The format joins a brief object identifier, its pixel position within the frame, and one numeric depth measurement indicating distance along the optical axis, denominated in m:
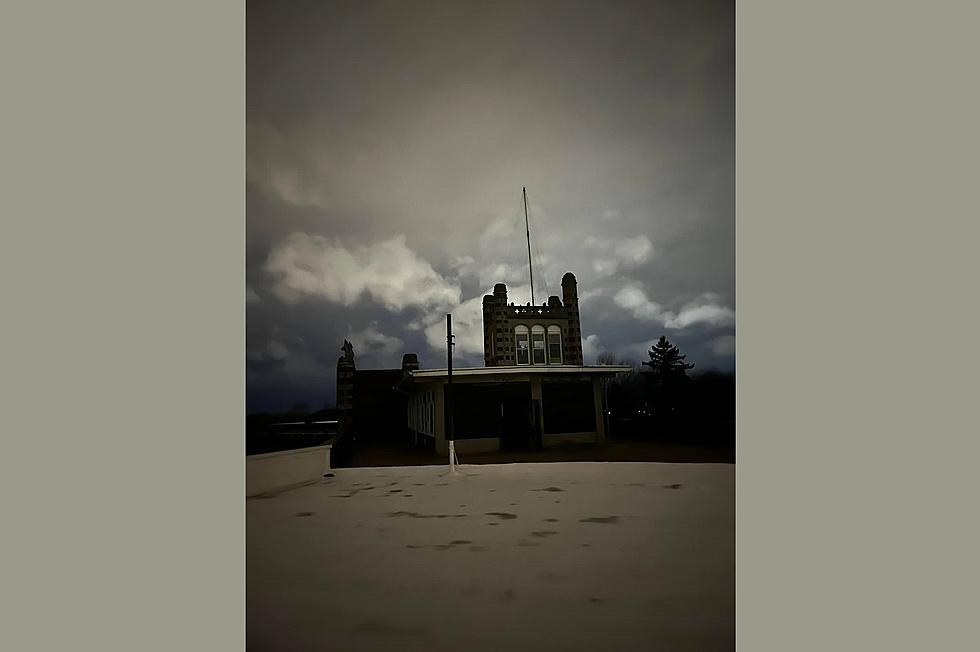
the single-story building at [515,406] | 10.20
